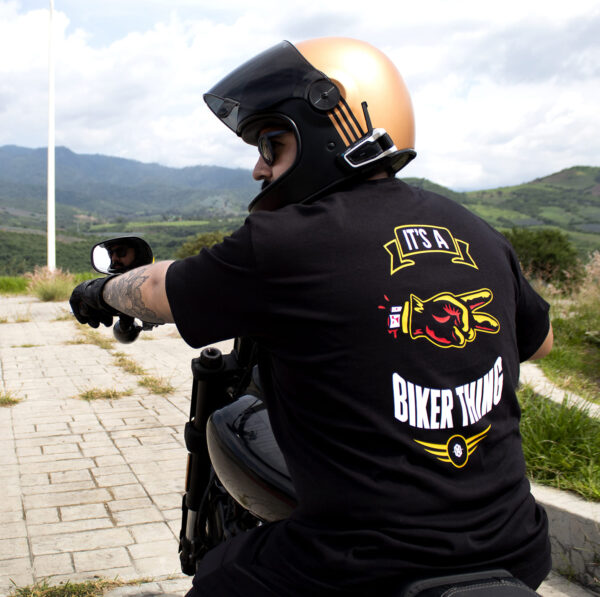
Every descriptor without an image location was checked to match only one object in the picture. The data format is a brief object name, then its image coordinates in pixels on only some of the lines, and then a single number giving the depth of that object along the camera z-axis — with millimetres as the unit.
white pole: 19188
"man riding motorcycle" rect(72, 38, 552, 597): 1262
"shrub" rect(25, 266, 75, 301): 14227
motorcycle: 1634
